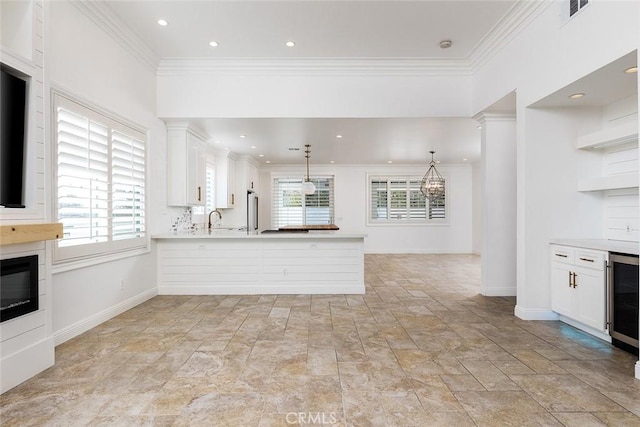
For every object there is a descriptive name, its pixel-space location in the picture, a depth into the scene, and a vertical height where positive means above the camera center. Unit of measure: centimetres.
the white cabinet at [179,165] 497 +80
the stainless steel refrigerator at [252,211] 824 +14
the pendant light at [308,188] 756 +67
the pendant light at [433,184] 827 +89
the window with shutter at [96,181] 303 +38
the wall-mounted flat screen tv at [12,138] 222 +56
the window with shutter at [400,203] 980 +40
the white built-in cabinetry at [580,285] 298 -68
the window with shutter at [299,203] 985 +41
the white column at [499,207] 468 +13
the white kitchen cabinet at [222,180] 723 +82
